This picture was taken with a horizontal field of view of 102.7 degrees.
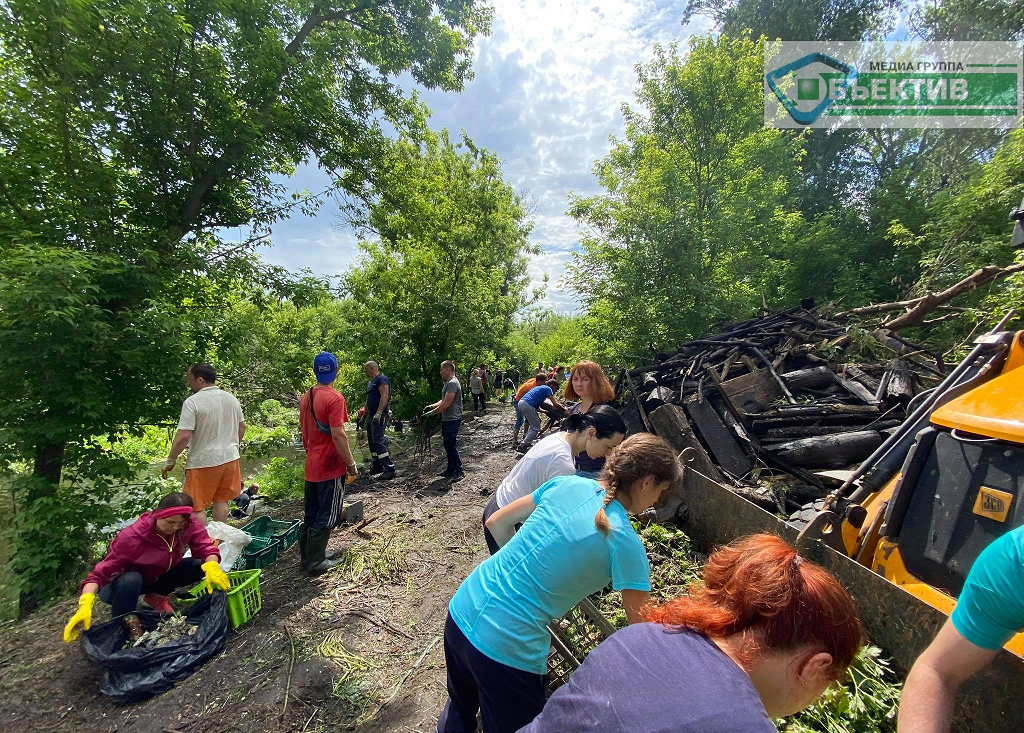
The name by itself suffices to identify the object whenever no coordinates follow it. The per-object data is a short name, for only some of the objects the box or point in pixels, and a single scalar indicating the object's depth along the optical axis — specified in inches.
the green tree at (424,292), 456.8
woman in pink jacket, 119.1
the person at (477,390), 538.6
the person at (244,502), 250.8
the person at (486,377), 672.5
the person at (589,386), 157.6
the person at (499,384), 889.3
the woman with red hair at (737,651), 32.6
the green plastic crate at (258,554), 153.6
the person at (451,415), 257.8
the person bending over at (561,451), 92.6
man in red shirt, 157.6
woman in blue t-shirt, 59.1
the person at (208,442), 159.3
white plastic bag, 145.0
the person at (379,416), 278.5
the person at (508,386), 690.5
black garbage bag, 104.2
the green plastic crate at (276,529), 177.6
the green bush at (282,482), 293.9
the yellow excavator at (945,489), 82.7
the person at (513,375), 914.7
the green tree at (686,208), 428.5
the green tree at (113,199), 159.0
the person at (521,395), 332.2
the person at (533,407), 274.5
